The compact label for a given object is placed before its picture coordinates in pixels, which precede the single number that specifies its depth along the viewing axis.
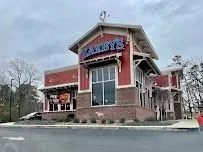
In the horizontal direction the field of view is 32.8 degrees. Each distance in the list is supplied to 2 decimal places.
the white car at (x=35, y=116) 46.49
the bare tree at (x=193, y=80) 59.16
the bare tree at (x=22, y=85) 63.67
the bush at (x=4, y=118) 43.79
